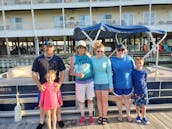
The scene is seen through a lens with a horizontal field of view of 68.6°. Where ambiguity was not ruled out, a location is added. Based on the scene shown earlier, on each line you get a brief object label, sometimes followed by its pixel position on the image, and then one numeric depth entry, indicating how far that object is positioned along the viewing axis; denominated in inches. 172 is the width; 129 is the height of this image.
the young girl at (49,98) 102.1
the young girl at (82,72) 106.7
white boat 129.3
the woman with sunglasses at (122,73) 109.8
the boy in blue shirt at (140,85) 110.7
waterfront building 530.4
